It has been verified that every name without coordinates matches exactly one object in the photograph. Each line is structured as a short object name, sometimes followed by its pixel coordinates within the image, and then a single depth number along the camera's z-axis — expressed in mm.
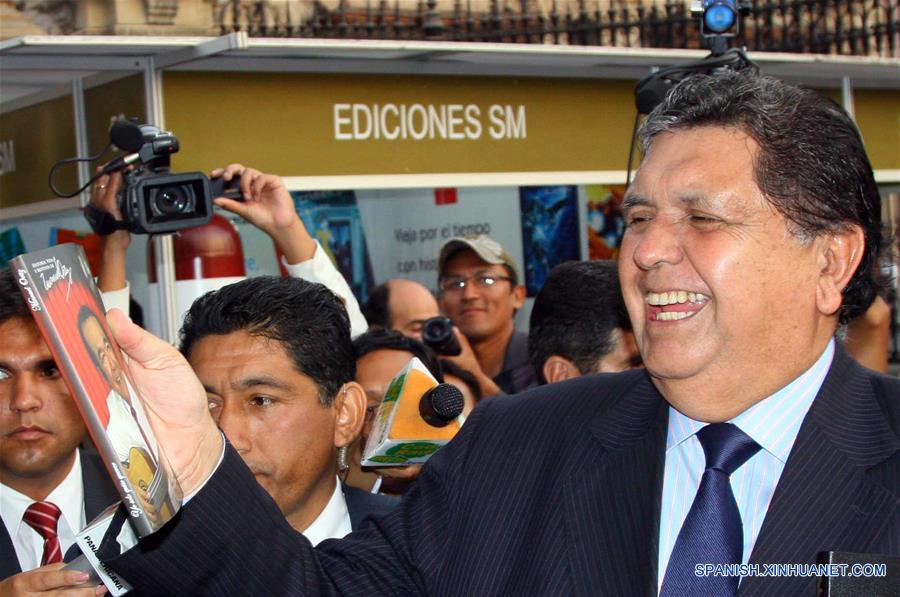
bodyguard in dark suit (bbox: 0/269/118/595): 3424
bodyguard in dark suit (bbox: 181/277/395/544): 3176
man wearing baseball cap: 6426
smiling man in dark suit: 2145
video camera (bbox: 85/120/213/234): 4289
